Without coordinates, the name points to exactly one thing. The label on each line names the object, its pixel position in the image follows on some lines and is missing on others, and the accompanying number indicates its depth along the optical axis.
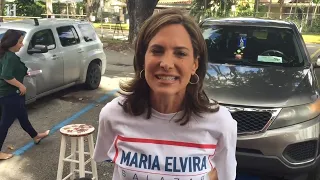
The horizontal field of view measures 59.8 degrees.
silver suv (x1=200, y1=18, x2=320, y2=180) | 2.79
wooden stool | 2.71
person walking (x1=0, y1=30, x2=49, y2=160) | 3.46
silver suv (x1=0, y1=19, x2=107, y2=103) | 4.90
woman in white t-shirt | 1.18
